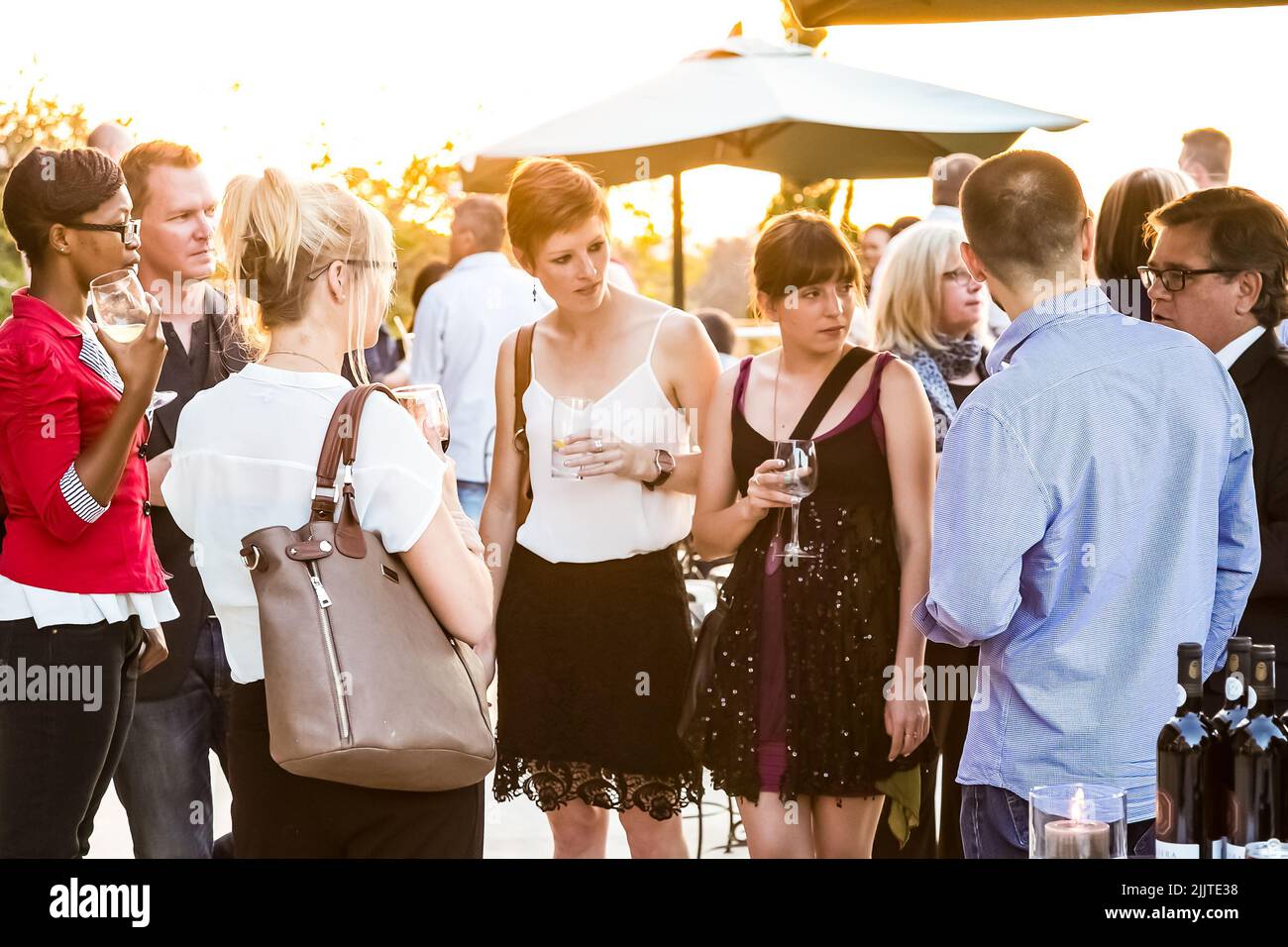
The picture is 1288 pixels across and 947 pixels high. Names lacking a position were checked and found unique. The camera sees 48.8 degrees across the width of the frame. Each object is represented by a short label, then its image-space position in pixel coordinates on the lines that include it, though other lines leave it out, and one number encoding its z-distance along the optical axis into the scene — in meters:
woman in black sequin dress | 3.04
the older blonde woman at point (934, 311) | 3.76
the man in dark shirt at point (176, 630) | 3.36
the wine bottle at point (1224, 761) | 1.81
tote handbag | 2.08
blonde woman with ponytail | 2.16
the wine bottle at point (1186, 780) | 1.81
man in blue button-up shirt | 2.17
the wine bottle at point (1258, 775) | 1.78
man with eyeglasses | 2.79
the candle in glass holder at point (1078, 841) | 1.80
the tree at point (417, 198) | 11.77
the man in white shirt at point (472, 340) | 6.09
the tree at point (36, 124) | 9.80
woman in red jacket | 2.67
